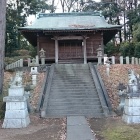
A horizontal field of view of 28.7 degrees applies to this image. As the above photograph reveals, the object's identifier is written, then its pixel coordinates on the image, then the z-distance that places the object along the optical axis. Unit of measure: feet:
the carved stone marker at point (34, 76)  53.52
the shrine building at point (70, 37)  74.97
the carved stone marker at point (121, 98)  38.57
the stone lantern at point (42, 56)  75.57
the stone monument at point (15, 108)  31.07
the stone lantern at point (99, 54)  72.54
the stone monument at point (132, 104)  31.37
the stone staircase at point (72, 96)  39.70
